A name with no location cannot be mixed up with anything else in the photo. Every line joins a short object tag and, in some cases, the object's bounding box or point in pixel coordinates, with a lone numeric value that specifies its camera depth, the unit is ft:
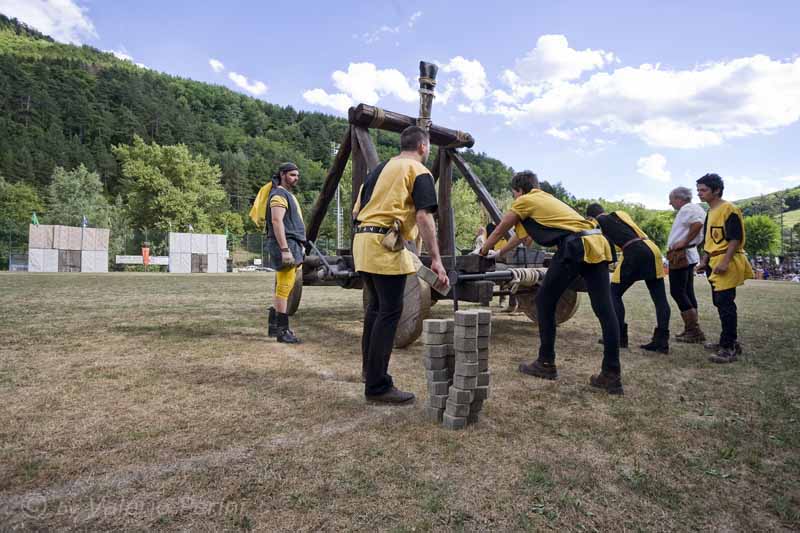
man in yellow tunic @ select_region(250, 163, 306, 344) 15.55
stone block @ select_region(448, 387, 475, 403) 7.84
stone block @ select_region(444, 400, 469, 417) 7.92
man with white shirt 16.03
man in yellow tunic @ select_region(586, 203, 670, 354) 15.31
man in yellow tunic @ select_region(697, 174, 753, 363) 13.98
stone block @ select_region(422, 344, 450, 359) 8.27
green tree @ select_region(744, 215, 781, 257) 184.34
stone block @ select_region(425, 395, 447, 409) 8.25
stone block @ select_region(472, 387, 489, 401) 8.04
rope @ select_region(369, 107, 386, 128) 17.42
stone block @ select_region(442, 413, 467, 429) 7.89
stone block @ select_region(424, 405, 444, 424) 8.29
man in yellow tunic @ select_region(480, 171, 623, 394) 10.85
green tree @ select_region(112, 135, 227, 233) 148.15
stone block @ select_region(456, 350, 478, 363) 7.88
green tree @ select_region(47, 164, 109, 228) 136.56
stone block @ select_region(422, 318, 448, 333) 8.35
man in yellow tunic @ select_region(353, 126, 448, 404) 9.00
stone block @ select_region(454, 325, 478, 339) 7.89
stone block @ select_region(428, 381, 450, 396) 8.24
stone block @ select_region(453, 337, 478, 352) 7.84
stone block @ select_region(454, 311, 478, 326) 7.90
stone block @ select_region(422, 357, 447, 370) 8.29
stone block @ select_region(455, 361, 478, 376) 7.87
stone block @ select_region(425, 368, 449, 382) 8.30
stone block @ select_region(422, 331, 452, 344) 8.32
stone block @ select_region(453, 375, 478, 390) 7.88
